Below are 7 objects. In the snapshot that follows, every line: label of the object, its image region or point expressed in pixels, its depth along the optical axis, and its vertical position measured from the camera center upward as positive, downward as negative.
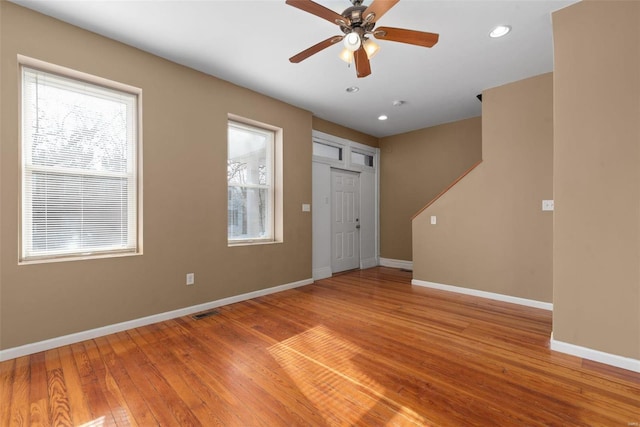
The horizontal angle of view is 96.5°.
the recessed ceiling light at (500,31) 2.61 +1.69
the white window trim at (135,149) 2.39 +0.61
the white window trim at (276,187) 4.34 +0.40
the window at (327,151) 5.22 +1.18
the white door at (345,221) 5.51 -0.17
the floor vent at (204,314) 3.21 -1.17
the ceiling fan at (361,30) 1.92 +1.37
